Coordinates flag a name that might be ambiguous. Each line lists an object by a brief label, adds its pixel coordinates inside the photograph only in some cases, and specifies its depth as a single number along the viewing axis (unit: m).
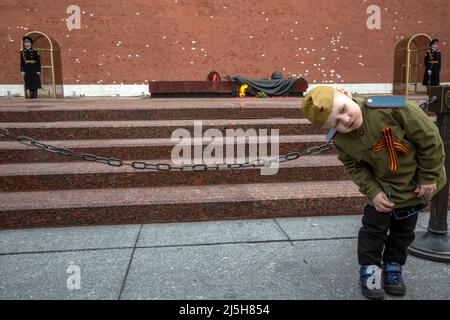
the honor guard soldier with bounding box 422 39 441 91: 12.29
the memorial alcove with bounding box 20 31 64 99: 12.10
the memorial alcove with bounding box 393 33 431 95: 13.34
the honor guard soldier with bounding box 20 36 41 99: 10.99
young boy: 1.99
